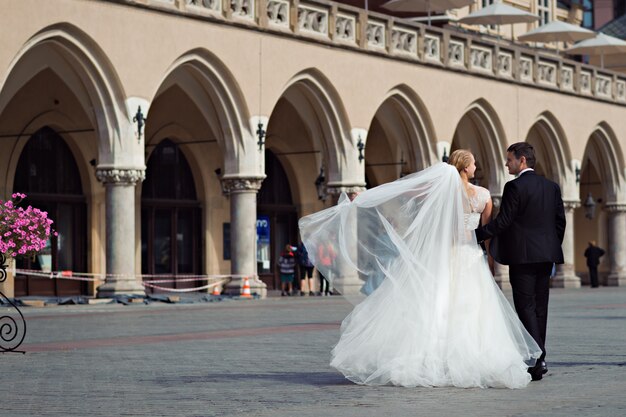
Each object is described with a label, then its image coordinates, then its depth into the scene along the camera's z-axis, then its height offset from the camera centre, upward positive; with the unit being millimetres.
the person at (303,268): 37625 +294
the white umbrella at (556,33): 46906 +7943
